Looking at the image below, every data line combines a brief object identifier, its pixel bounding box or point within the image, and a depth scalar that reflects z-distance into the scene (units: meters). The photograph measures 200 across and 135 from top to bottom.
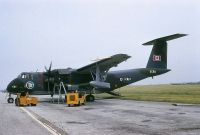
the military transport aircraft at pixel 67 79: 36.94
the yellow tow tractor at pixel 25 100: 32.22
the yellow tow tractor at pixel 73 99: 30.80
